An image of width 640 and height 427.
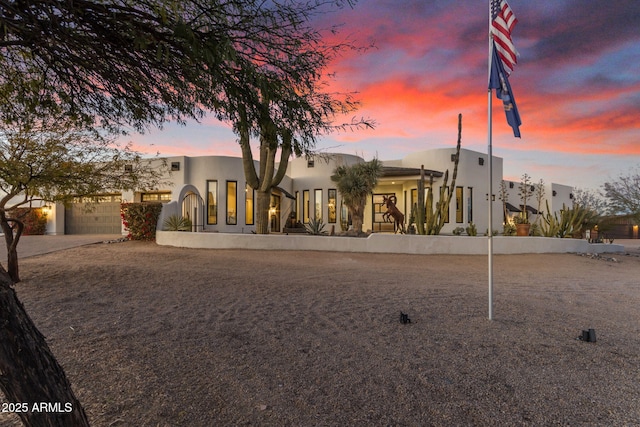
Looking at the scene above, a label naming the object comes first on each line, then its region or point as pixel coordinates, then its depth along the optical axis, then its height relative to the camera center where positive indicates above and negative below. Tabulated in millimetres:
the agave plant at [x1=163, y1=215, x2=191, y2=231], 14203 -547
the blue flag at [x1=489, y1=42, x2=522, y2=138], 4691 +1781
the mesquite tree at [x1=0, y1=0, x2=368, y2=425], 2943 +1650
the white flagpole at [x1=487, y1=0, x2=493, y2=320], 4430 +431
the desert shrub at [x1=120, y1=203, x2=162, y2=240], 14461 -329
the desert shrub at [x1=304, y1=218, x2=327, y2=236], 15359 -855
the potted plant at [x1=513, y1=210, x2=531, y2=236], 13953 -789
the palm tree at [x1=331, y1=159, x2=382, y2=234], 17219 +1460
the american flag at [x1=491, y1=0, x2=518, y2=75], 4742 +2643
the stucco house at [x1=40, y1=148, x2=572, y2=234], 19844 +1006
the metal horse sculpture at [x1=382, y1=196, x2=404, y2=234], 16453 -101
